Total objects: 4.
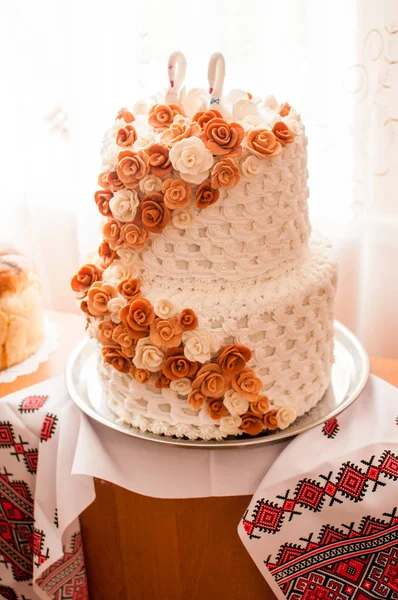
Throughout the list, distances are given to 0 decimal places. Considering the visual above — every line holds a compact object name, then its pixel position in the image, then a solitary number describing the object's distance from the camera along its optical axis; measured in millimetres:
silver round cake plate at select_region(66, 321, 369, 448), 1125
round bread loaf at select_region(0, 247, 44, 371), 1549
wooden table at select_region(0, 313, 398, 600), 1201
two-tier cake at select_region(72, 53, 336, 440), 1019
